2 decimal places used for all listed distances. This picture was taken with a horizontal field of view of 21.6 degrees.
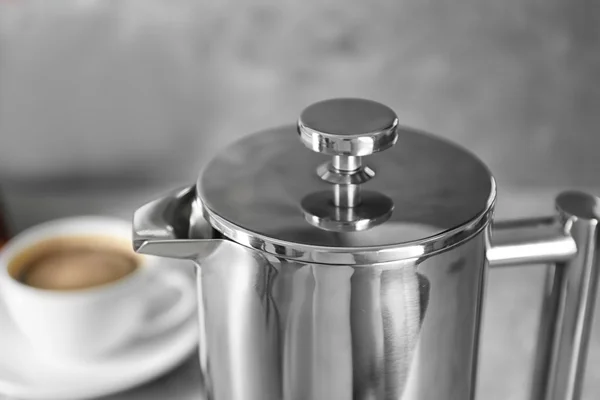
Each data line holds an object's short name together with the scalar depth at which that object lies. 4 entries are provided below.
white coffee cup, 0.71
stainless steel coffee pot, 0.53
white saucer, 0.70
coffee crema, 0.76
